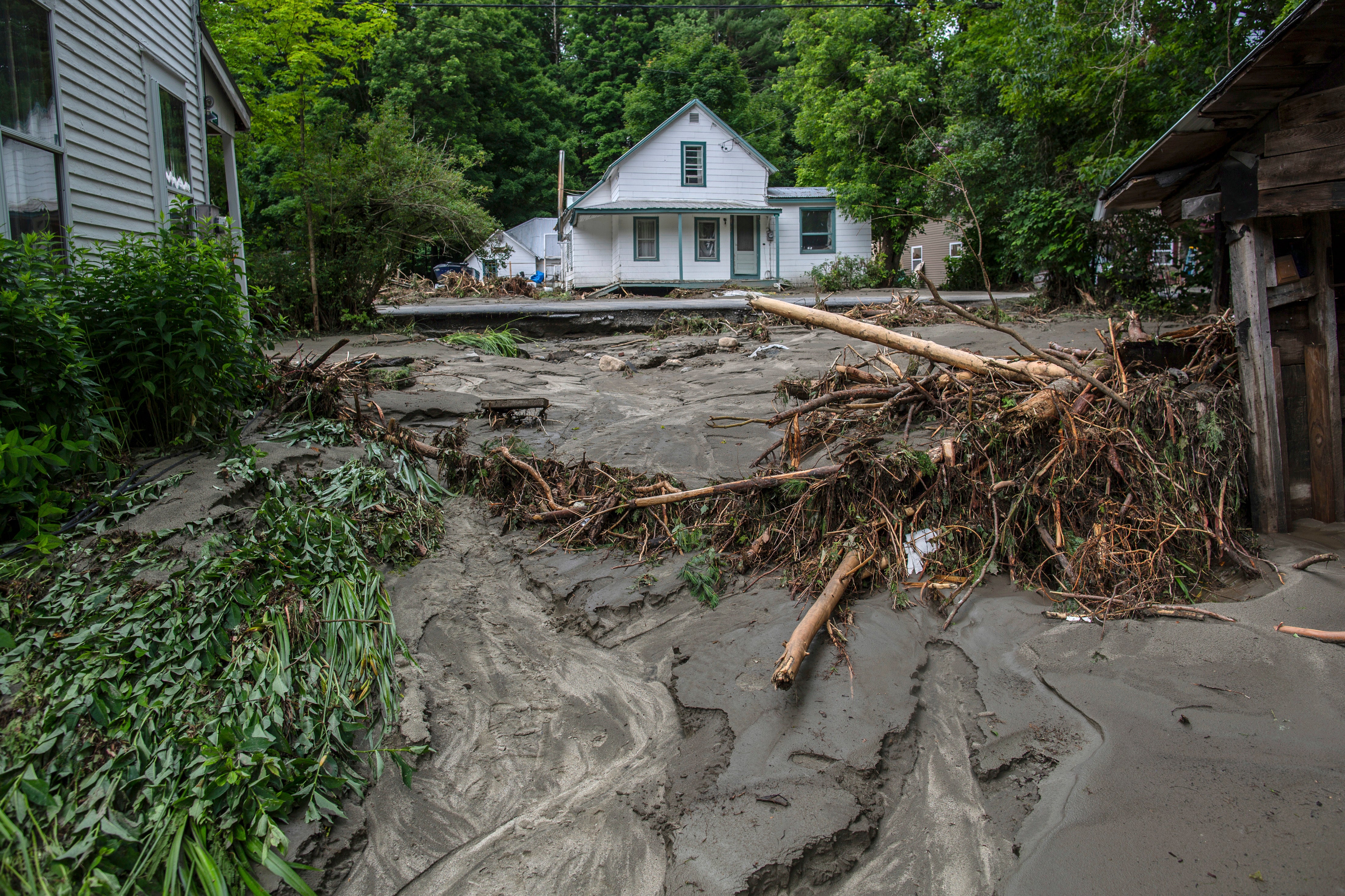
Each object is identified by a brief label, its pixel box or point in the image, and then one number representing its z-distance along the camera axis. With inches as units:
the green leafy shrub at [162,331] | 207.2
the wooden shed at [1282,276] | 195.2
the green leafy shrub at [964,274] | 998.4
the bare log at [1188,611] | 167.6
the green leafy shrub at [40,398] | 160.1
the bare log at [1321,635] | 154.1
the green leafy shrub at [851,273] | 968.3
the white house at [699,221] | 1013.2
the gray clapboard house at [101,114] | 251.0
